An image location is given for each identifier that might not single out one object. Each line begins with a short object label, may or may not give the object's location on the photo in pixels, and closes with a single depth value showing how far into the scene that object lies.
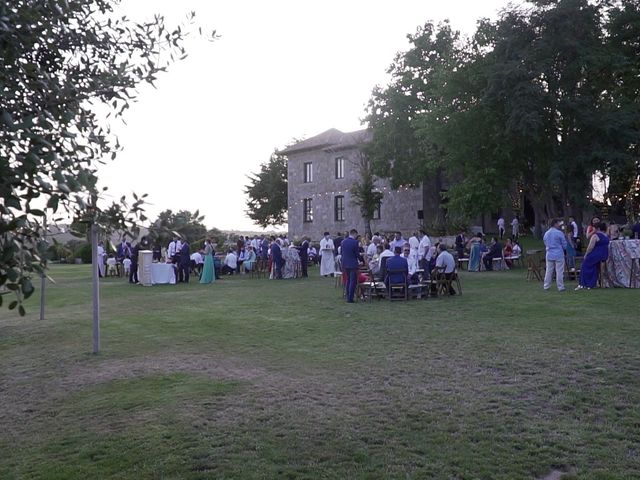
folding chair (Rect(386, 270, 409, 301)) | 16.33
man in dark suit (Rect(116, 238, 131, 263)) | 27.35
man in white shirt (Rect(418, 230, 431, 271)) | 23.50
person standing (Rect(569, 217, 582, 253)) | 25.45
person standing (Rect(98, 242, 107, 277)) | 32.14
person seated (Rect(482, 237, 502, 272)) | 27.81
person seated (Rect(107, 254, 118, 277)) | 33.34
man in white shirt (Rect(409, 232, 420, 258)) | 24.23
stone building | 48.75
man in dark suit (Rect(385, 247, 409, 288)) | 16.23
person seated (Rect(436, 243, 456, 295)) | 17.02
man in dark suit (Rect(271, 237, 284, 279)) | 26.33
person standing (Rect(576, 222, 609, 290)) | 16.75
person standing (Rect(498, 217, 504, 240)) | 42.17
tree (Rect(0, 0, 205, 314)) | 2.54
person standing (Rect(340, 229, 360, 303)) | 15.69
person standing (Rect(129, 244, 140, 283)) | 26.12
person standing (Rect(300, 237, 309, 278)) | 27.81
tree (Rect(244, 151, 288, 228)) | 69.88
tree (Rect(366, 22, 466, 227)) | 41.56
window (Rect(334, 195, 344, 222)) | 52.19
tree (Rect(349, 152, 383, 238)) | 45.38
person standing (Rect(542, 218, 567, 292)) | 16.34
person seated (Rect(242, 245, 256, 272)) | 31.30
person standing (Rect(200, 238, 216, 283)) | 25.76
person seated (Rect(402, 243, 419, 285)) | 17.31
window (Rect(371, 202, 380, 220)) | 50.25
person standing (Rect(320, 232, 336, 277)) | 26.77
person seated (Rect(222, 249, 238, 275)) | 31.44
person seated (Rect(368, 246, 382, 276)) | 17.81
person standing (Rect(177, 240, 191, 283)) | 26.23
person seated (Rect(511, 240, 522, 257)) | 28.69
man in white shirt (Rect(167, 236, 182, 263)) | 26.49
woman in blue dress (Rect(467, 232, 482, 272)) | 27.62
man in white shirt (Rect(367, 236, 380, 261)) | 22.97
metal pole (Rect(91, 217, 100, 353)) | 9.82
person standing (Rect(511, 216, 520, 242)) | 39.97
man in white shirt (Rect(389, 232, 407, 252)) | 23.75
